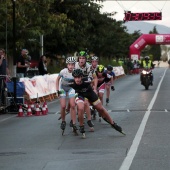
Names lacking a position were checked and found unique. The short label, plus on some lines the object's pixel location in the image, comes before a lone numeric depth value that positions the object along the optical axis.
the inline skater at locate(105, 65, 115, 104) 22.78
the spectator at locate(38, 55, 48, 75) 29.80
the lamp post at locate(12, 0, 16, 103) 24.51
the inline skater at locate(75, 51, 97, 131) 14.73
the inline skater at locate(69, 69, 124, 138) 13.64
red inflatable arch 80.69
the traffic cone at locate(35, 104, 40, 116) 19.67
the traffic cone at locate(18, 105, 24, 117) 19.52
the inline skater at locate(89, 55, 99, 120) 16.80
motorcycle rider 34.84
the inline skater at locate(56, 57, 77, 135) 14.38
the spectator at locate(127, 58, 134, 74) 74.69
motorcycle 34.34
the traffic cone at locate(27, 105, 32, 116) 19.67
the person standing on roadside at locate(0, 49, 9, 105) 20.41
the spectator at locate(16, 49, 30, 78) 25.30
